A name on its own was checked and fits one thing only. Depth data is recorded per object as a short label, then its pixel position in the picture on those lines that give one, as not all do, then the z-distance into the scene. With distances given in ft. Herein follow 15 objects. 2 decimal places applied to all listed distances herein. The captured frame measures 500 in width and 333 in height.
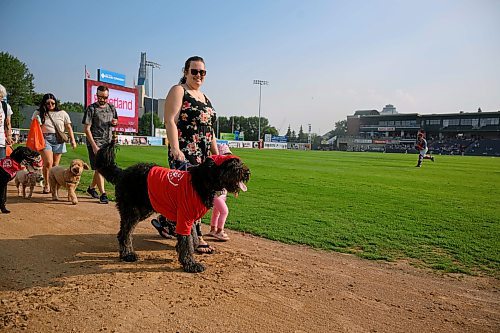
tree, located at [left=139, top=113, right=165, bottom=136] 288.71
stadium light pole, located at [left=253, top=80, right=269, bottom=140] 289.94
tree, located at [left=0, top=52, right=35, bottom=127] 189.55
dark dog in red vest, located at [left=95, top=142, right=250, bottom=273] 13.32
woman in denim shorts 27.14
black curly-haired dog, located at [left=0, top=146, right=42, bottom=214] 22.68
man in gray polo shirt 25.65
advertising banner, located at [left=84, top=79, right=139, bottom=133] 136.56
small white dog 27.14
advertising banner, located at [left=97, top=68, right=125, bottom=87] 158.71
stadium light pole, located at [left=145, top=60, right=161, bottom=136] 250.14
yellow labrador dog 25.98
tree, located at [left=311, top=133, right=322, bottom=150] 336.70
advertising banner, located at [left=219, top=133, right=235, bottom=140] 273.13
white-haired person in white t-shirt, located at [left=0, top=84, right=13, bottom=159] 24.29
